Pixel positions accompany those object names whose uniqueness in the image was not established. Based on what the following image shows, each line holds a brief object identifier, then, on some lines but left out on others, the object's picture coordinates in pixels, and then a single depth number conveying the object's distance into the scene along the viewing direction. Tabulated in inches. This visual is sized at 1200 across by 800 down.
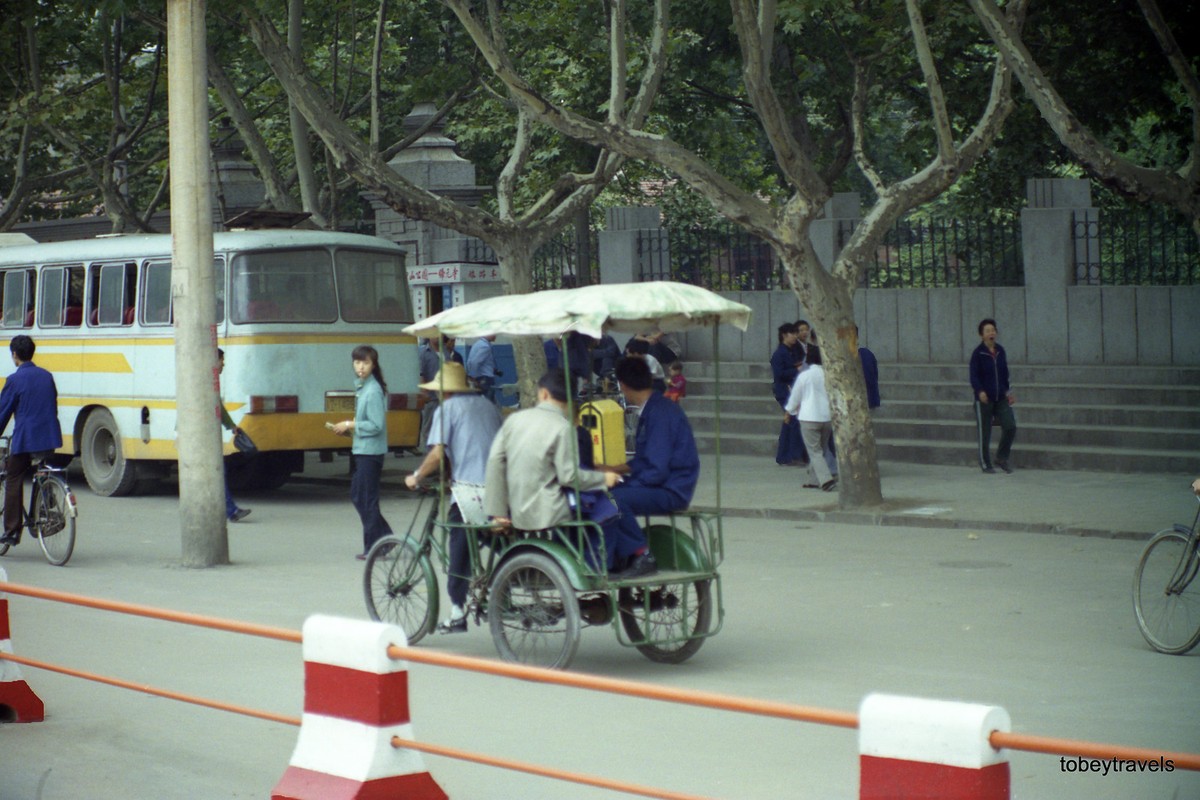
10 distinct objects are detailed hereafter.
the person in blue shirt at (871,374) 745.6
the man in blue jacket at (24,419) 538.3
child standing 862.5
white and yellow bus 703.1
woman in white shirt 684.1
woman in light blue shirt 504.1
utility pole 521.7
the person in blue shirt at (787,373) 796.6
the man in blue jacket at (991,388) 721.0
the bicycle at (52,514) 534.6
